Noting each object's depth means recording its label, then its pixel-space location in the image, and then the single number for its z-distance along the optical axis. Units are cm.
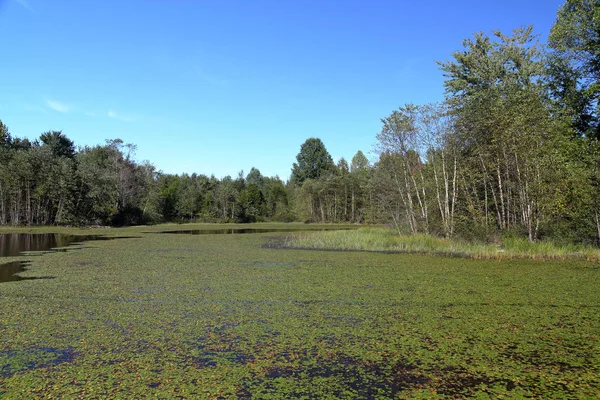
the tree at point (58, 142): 4150
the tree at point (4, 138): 3394
